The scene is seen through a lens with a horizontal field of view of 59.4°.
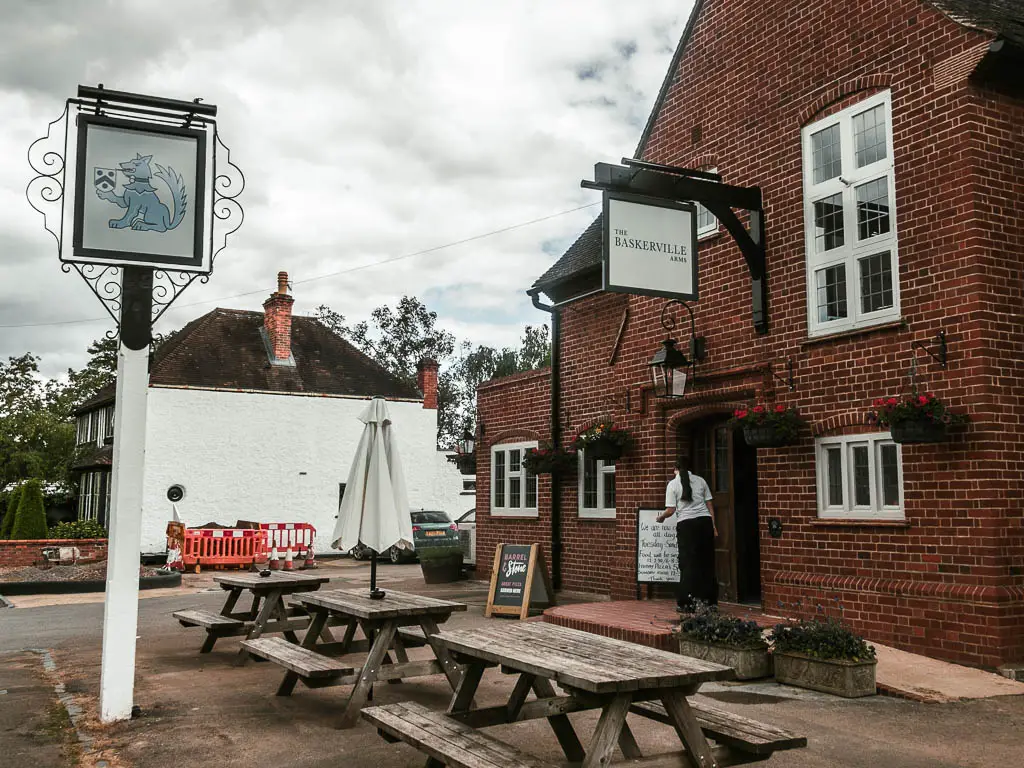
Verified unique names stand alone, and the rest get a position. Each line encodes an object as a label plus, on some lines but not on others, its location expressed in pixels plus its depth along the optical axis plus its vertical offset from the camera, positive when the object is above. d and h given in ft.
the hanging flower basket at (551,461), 48.06 +1.20
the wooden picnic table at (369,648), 21.17 -4.33
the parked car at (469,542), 64.90 -4.43
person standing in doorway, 33.42 -1.94
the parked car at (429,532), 81.71 -4.51
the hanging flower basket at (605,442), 41.39 +1.90
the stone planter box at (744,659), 25.73 -5.05
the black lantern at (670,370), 37.32 +4.83
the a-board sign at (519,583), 40.65 -4.55
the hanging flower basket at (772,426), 31.63 +2.04
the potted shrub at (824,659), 23.57 -4.67
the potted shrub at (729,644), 25.79 -4.65
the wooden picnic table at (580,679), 13.62 -3.17
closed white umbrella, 26.53 -0.44
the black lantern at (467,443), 62.13 +2.77
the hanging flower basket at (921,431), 26.20 +1.56
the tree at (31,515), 77.77 -2.98
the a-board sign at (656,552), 37.60 -2.88
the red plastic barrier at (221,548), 71.15 -5.28
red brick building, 26.68 +5.91
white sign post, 21.50 +6.36
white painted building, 91.20 +6.20
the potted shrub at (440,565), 56.65 -5.17
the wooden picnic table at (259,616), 29.25 -4.59
